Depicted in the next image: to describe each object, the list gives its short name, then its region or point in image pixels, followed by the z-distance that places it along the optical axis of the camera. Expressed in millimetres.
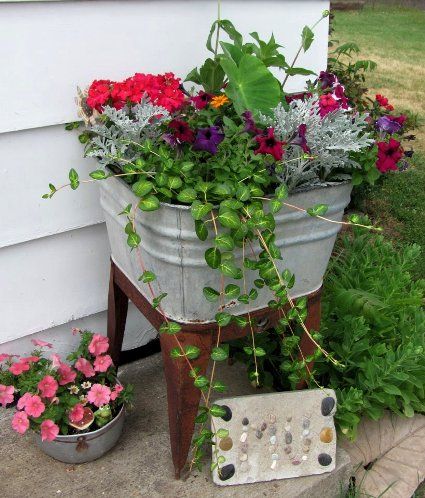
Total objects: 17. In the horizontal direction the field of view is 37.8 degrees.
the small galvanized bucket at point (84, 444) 1683
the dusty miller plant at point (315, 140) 1407
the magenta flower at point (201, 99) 1573
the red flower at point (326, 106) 1505
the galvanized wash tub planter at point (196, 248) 1366
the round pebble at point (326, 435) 1744
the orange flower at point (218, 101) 1524
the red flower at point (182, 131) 1410
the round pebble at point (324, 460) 1729
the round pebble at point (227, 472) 1663
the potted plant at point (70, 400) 1661
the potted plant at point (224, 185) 1338
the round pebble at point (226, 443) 1690
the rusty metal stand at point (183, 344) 1522
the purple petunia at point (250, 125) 1413
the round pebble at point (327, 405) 1748
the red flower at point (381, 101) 1844
